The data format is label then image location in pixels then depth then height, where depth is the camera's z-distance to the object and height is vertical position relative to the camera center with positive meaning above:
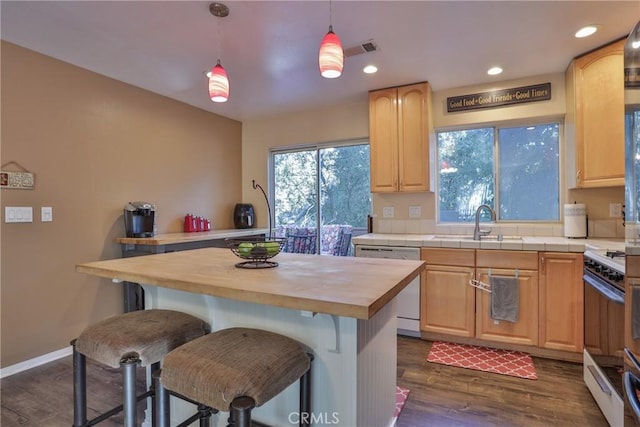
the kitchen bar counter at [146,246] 2.87 -0.30
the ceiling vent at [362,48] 2.49 +1.29
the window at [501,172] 3.21 +0.41
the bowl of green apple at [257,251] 1.56 -0.18
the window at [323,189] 4.01 +0.31
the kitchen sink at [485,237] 3.04 -0.25
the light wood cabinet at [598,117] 2.53 +0.76
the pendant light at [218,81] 1.97 +0.81
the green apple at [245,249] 1.56 -0.17
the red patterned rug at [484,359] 2.40 -1.17
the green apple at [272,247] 1.58 -0.17
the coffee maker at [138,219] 3.04 -0.04
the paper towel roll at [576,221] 2.84 -0.08
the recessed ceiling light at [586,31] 2.30 +1.30
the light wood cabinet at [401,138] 3.28 +0.77
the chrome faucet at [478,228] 3.07 -0.15
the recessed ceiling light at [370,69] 2.91 +1.31
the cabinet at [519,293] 2.50 -0.70
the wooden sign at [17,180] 2.38 +0.26
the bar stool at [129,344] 1.26 -0.53
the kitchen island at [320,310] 1.09 -0.43
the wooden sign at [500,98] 3.08 +1.13
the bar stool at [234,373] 0.98 -0.51
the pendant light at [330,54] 1.63 +0.80
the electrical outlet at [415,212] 3.63 +0.00
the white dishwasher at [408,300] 2.98 -0.81
